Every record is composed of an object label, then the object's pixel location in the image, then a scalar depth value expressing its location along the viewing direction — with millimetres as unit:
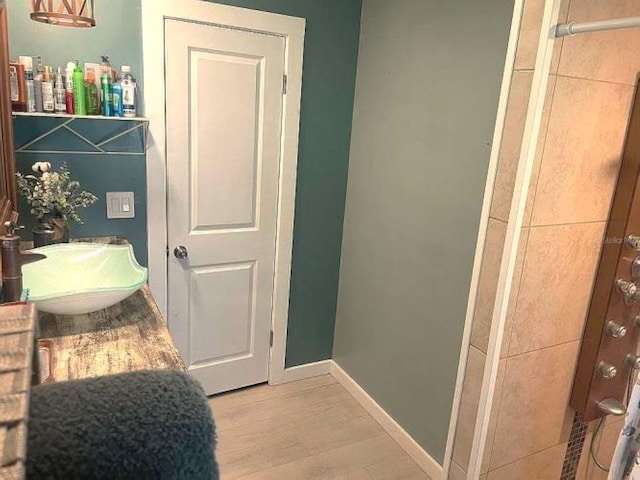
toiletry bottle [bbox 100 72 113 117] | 2020
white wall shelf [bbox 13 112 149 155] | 1992
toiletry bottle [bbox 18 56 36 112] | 1863
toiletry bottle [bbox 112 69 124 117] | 2045
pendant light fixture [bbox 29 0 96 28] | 1589
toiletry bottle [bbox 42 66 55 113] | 1899
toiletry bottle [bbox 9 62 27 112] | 1832
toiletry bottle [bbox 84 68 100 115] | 1987
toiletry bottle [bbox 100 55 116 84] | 2033
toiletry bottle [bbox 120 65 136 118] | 2057
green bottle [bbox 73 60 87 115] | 1938
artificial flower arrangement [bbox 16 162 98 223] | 1916
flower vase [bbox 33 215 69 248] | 1887
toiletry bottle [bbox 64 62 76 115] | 1943
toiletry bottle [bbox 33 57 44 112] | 1887
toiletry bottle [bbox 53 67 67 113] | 1927
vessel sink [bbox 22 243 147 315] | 1389
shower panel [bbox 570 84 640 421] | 1890
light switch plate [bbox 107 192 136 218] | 2227
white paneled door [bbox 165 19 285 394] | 2301
